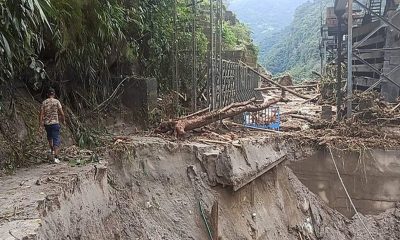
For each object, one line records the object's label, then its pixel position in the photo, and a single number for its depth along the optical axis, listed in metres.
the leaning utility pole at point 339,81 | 11.53
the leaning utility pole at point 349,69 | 10.43
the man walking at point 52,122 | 6.29
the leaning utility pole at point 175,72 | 10.55
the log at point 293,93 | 20.49
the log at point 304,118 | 12.48
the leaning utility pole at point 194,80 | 10.25
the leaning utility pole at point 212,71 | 9.75
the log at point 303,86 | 23.47
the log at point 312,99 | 19.02
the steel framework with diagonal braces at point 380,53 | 11.85
